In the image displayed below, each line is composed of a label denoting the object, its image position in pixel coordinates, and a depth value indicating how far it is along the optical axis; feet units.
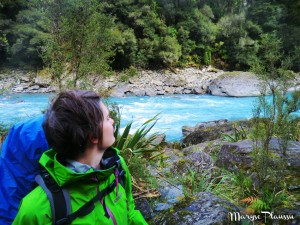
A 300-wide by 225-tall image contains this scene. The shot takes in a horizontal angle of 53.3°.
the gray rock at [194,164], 10.64
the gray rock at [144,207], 7.25
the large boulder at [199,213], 6.14
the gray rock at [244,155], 9.71
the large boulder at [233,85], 54.95
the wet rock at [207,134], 21.34
